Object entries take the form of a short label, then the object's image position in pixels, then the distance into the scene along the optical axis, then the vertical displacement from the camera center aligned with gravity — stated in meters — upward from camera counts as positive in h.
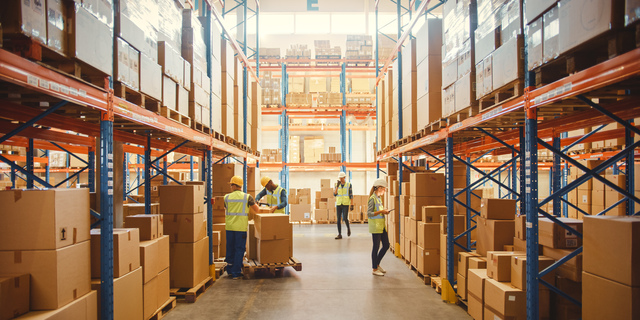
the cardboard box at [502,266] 4.36 -1.21
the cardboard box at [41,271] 3.05 -0.86
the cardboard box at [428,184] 7.33 -0.48
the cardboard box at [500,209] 5.38 -0.70
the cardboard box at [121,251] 3.81 -0.95
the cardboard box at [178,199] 5.94 -0.60
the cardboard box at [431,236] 6.96 -1.38
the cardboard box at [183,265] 5.94 -1.60
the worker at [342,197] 11.67 -1.12
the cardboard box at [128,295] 3.84 -1.43
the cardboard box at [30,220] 3.07 -0.47
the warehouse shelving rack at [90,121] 2.78 +0.47
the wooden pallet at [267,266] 7.18 -1.98
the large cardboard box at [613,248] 2.69 -0.66
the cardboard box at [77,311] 2.93 -1.23
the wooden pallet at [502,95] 3.87 +0.72
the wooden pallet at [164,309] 4.91 -2.00
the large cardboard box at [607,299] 2.66 -1.02
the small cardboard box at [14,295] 2.75 -0.99
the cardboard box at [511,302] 4.05 -1.50
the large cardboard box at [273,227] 7.10 -1.23
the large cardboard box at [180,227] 5.93 -1.02
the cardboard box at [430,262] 6.95 -1.84
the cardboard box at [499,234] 5.29 -1.02
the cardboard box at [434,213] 6.91 -0.96
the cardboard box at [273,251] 7.18 -1.69
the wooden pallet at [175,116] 5.14 +0.63
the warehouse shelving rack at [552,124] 2.85 +0.43
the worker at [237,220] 6.94 -1.07
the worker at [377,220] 7.06 -1.12
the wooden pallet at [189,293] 5.80 -2.00
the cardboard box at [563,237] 3.88 -0.79
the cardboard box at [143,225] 4.95 -0.82
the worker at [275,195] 8.07 -0.76
